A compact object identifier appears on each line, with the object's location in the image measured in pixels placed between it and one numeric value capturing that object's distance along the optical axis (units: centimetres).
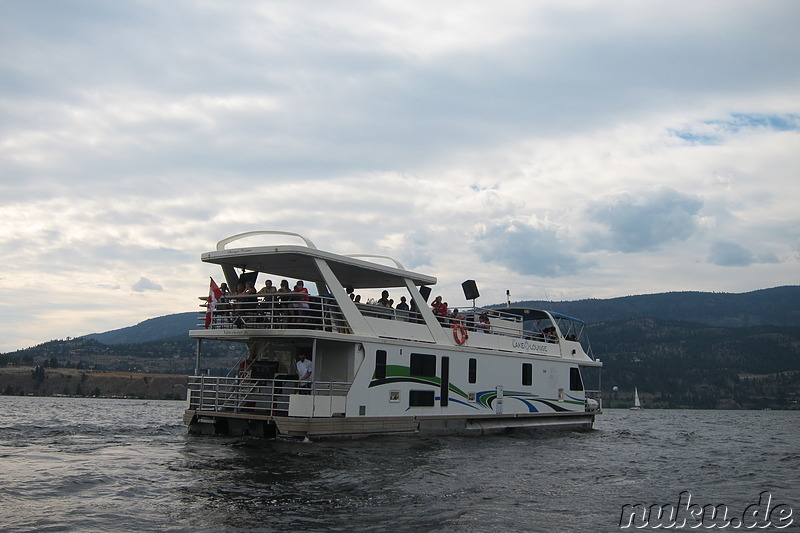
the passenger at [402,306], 2256
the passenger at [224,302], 1947
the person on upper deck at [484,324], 2479
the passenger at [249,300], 1932
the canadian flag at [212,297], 1975
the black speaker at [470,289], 2694
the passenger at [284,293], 1933
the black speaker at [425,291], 2369
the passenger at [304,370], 1889
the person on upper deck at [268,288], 1959
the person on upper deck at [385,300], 2223
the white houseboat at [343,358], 1861
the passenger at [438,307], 2355
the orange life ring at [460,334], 2314
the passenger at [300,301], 1836
